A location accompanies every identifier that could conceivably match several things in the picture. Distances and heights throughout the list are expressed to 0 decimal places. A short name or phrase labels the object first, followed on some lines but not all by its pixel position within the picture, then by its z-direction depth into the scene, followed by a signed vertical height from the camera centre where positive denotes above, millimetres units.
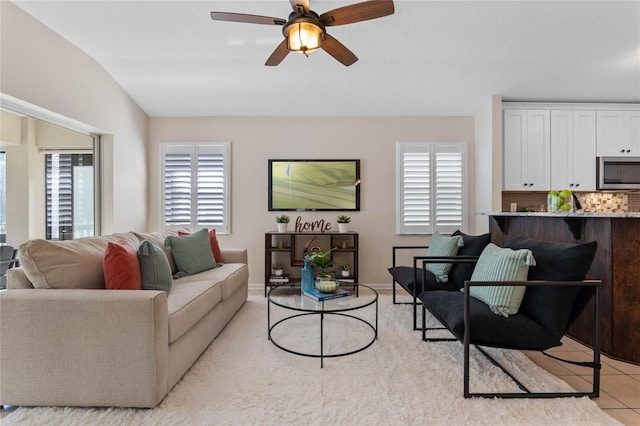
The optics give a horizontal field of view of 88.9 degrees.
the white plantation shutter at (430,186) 4605 +339
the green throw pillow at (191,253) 3145 -429
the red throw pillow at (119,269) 2074 -383
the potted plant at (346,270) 4344 -813
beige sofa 1767 -756
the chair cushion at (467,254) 3020 -419
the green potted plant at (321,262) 2656 -431
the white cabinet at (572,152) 4273 +766
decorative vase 2711 -576
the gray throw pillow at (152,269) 2320 -423
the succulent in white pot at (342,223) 4406 -177
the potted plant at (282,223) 4391 -177
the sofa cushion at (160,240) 3074 -306
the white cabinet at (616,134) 4309 +1010
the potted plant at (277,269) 4379 -795
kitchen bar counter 2361 -521
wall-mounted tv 4605 +352
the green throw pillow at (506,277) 1979 -423
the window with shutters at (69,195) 3213 +154
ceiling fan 2078 +1275
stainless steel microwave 4254 +473
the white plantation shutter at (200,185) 4617 +352
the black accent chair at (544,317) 1854 -635
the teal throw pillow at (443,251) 3096 -405
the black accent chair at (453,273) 2883 -599
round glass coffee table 2328 -995
